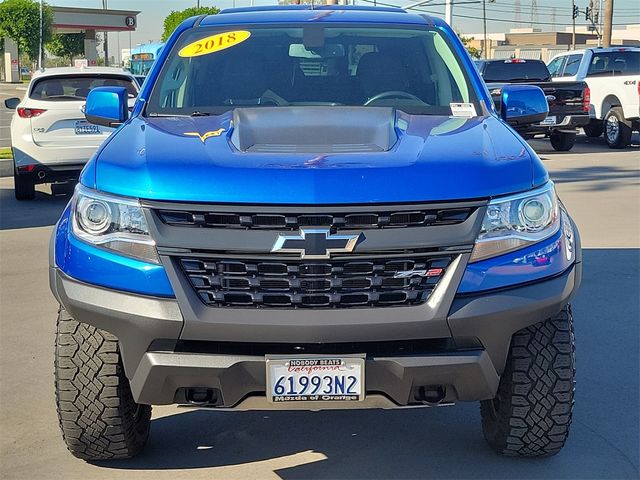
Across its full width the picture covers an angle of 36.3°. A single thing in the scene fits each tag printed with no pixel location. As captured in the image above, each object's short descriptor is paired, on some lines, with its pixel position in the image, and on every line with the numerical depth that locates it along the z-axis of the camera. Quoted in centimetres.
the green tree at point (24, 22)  6306
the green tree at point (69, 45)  8020
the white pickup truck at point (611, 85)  1797
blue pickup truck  322
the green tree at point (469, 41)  9156
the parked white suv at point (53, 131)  1143
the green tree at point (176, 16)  7894
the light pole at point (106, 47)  6909
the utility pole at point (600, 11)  7932
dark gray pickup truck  1747
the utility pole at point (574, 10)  7507
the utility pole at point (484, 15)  9006
